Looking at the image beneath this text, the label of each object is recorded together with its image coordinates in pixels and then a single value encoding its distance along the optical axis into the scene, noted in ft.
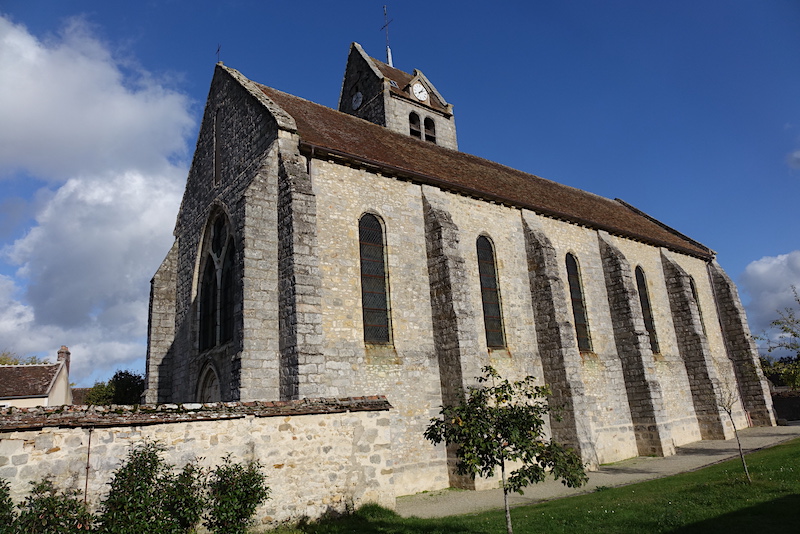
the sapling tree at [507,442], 24.14
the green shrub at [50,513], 21.15
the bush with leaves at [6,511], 20.71
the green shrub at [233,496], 25.38
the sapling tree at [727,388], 77.61
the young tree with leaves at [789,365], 50.03
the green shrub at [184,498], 24.48
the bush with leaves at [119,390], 67.00
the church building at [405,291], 42.91
